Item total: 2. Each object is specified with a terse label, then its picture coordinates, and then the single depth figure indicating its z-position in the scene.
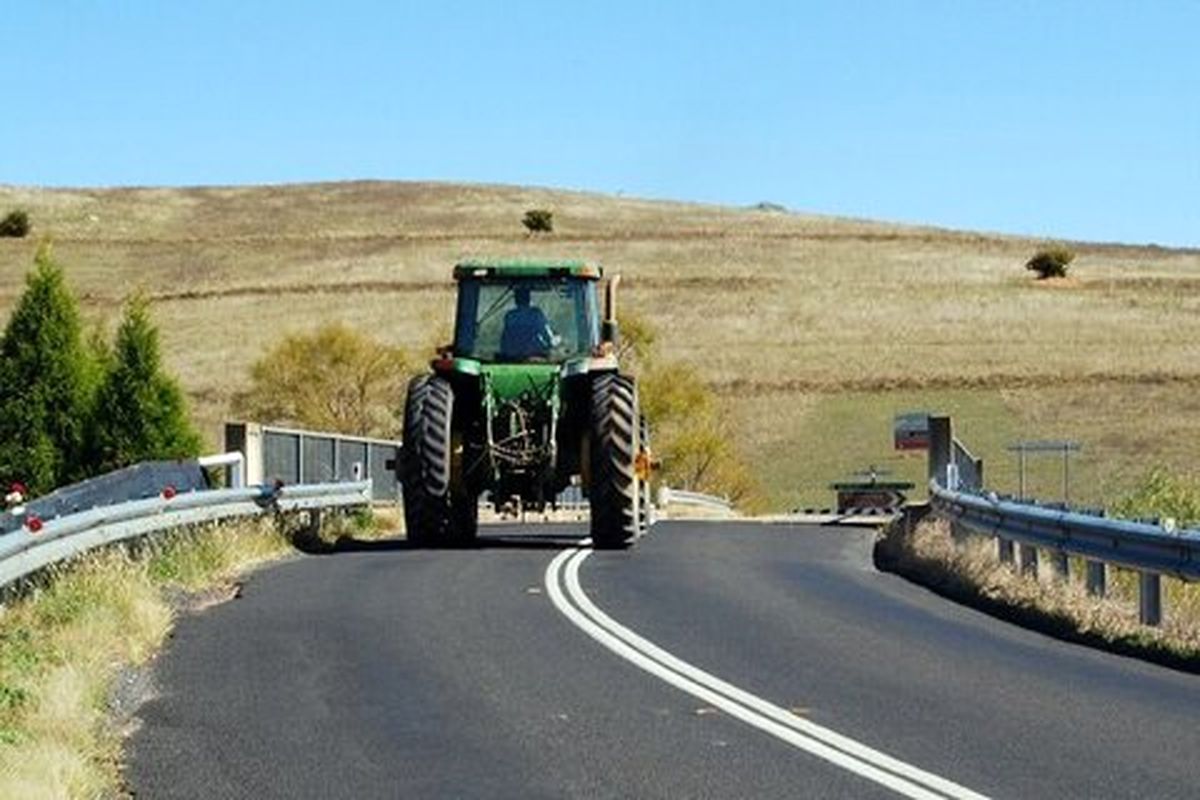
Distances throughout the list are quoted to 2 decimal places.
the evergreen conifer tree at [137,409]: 46.94
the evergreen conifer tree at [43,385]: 47.94
